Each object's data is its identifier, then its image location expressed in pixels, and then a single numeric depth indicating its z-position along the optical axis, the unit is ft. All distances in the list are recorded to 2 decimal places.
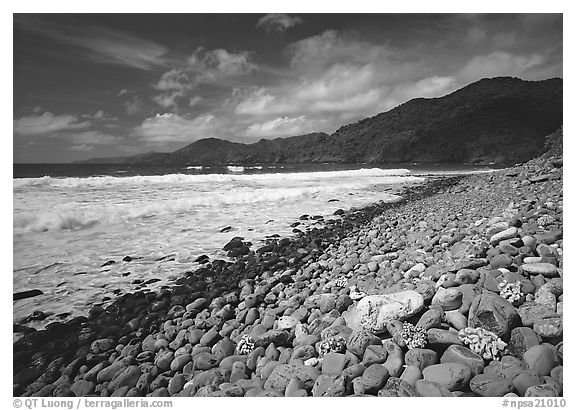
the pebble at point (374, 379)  6.31
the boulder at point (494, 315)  6.58
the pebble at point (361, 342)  6.92
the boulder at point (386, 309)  7.34
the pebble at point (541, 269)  7.84
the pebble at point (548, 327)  6.53
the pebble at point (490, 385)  6.03
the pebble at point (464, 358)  6.20
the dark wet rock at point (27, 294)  10.23
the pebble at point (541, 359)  6.12
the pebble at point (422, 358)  6.45
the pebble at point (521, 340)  6.30
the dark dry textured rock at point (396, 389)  6.33
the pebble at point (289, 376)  6.80
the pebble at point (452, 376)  6.08
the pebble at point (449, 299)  7.47
